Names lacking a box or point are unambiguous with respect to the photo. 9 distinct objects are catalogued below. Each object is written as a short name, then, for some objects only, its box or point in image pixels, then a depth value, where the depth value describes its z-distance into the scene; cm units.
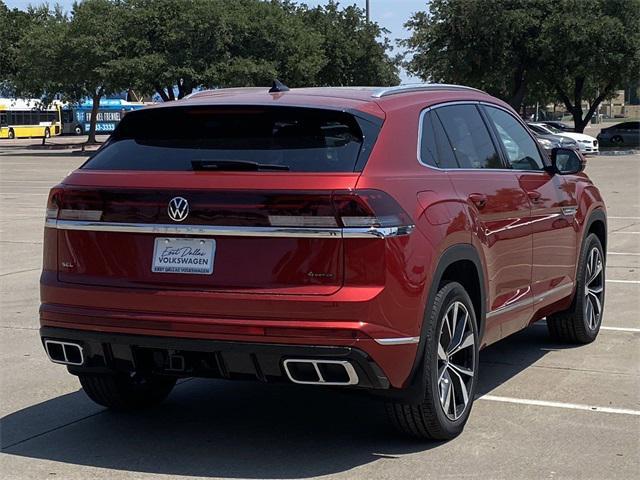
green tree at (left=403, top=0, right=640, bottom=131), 4669
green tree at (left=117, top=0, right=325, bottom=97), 5003
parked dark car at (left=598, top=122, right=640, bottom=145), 5456
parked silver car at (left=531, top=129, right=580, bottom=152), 3688
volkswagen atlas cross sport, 466
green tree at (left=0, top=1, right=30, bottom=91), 6775
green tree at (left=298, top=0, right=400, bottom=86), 5978
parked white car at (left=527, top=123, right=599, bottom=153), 4103
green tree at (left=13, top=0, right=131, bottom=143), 5194
